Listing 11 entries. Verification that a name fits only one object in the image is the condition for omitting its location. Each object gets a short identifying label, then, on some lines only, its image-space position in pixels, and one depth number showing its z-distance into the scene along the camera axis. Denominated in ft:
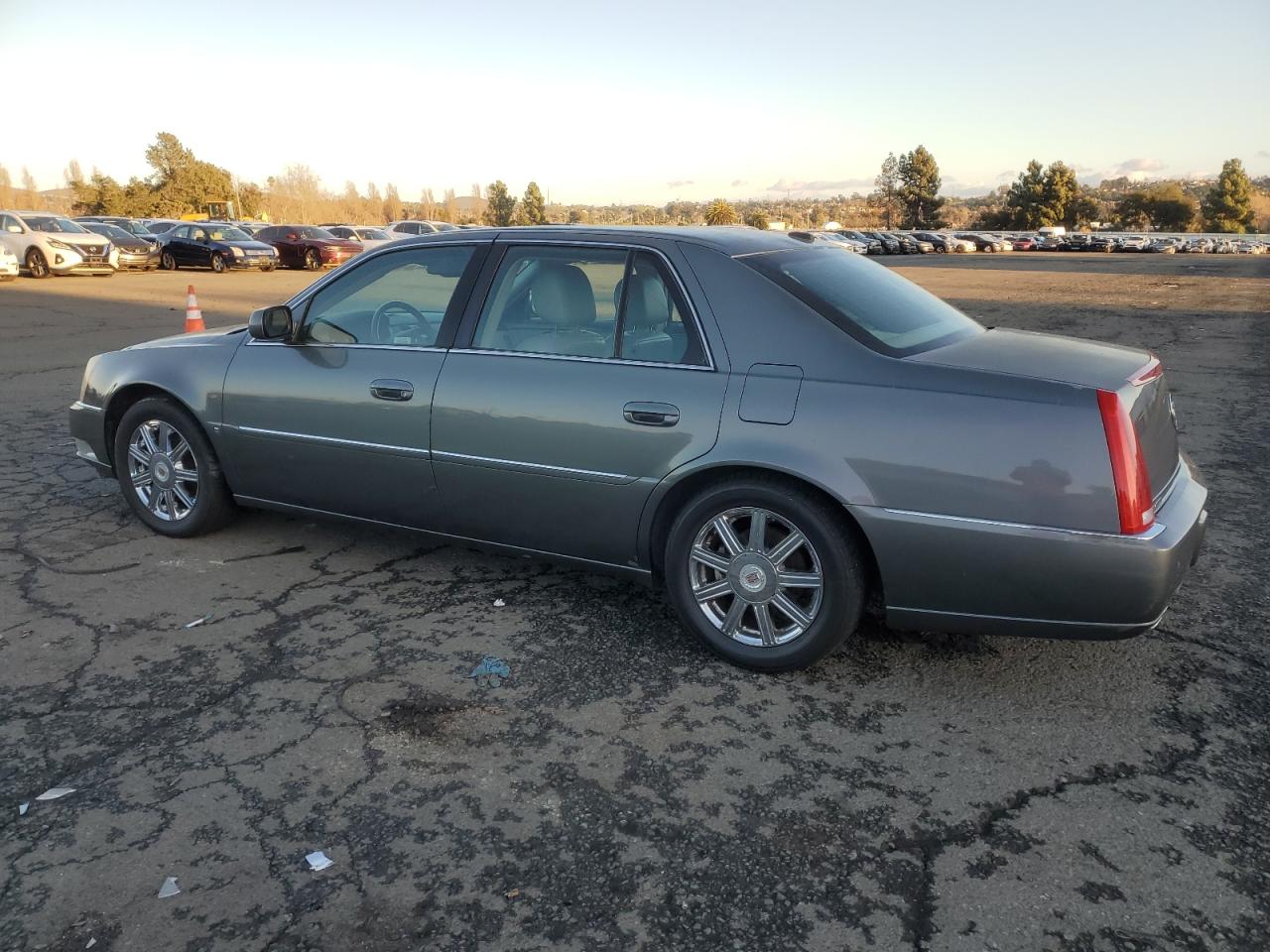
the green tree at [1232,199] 326.24
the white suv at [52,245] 75.25
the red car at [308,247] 99.55
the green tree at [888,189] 321.07
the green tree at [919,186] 313.73
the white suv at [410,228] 104.53
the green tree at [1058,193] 326.24
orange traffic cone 27.76
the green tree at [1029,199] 328.90
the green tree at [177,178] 227.61
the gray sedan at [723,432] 9.95
